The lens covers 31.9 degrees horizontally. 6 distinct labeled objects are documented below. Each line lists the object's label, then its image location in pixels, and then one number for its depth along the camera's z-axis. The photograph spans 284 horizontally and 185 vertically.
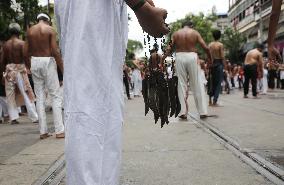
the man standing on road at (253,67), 18.58
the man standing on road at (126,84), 20.28
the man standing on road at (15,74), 10.58
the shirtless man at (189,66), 9.96
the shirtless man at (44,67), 7.51
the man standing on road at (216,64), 14.38
